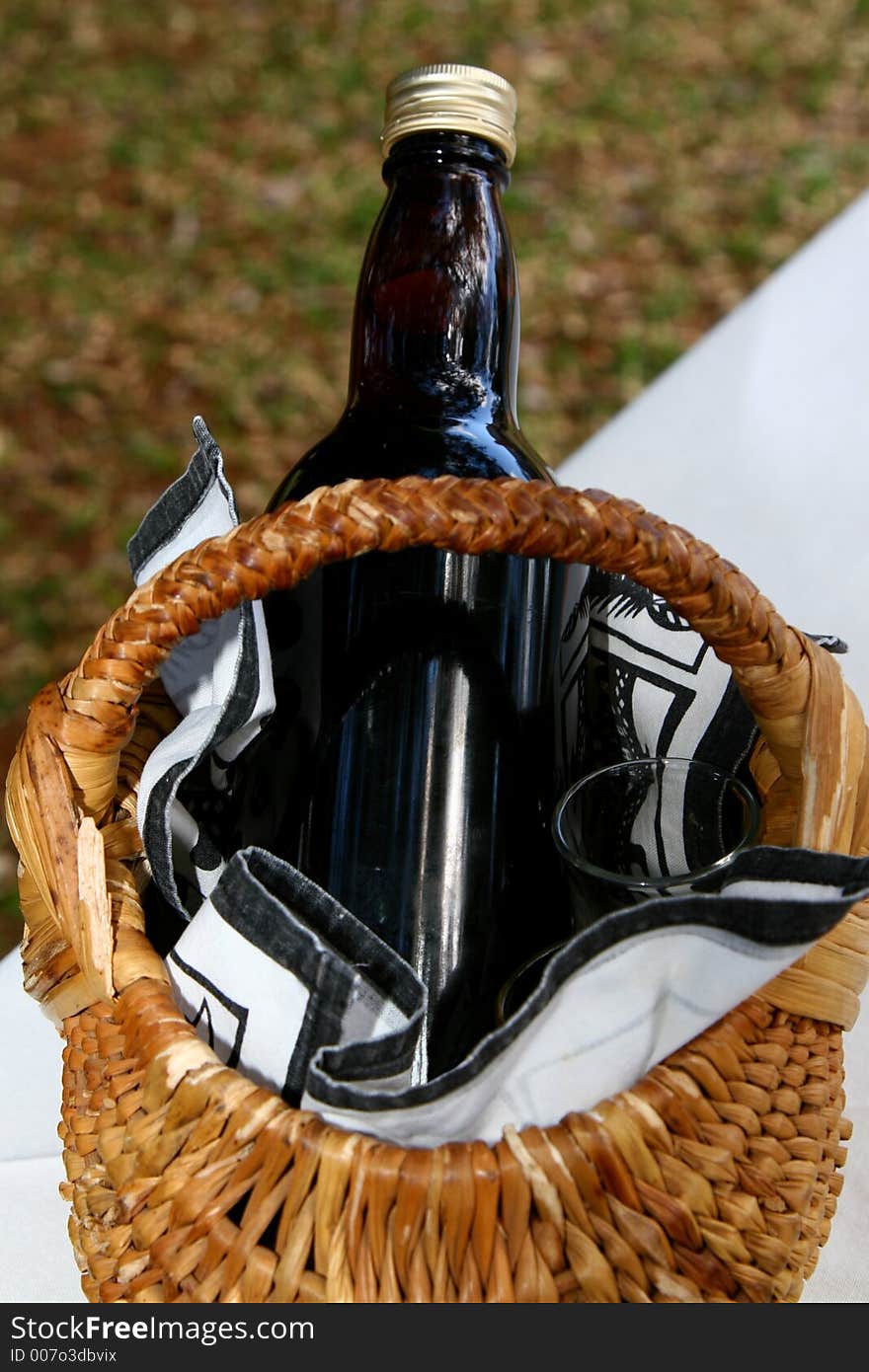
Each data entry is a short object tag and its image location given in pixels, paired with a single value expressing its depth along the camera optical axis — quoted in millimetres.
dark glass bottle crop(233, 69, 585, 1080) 492
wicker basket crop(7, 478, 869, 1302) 351
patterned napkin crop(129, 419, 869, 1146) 351
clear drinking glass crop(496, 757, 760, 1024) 463
